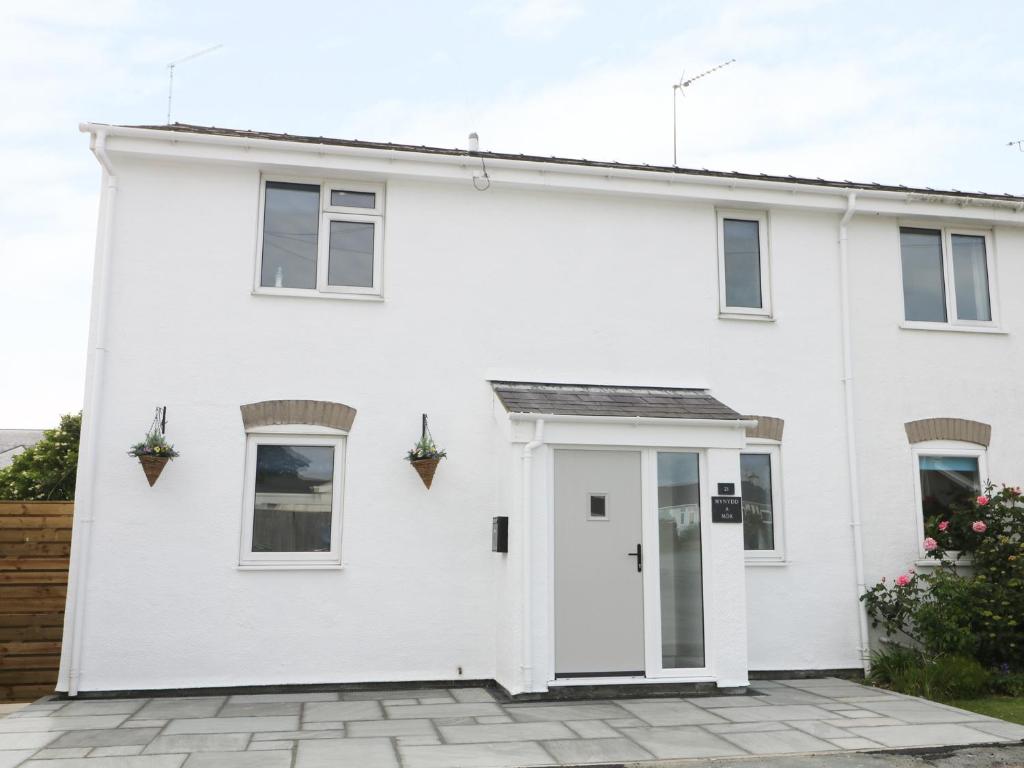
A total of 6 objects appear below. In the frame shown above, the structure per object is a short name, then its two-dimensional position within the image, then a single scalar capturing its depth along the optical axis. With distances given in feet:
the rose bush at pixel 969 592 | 27.04
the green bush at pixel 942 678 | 25.68
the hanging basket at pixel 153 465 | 24.40
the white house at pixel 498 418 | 25.05
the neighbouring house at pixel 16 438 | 140.40
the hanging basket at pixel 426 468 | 26.11
